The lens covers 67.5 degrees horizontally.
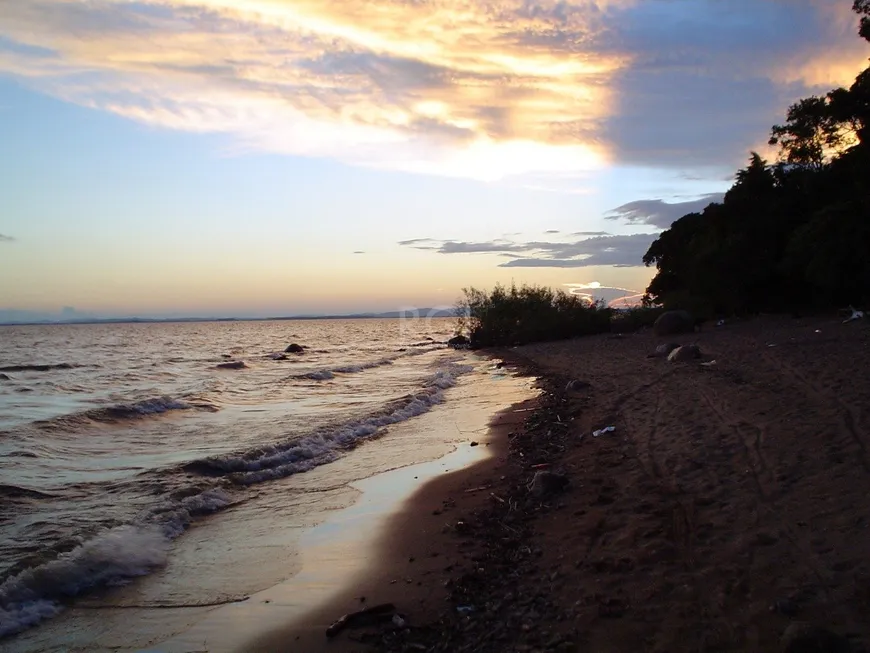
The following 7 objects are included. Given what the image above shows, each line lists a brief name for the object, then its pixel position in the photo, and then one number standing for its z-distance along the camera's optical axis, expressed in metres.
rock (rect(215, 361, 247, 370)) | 36.00
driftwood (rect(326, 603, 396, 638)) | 4.85
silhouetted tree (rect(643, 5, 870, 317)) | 22.62
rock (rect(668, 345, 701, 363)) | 18.83
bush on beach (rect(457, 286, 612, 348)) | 45.28
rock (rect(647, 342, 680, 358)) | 22.18
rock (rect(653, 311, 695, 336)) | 30.41
